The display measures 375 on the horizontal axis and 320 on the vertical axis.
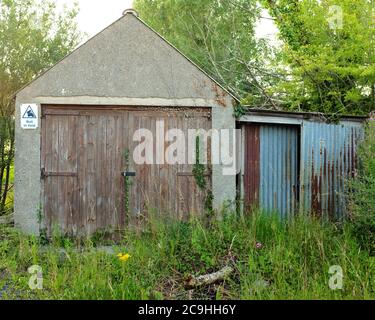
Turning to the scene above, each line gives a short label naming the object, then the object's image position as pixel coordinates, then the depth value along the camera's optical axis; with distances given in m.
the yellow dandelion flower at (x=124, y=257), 4.96
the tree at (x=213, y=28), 14.69
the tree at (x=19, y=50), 9.79
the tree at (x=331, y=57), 9.55
